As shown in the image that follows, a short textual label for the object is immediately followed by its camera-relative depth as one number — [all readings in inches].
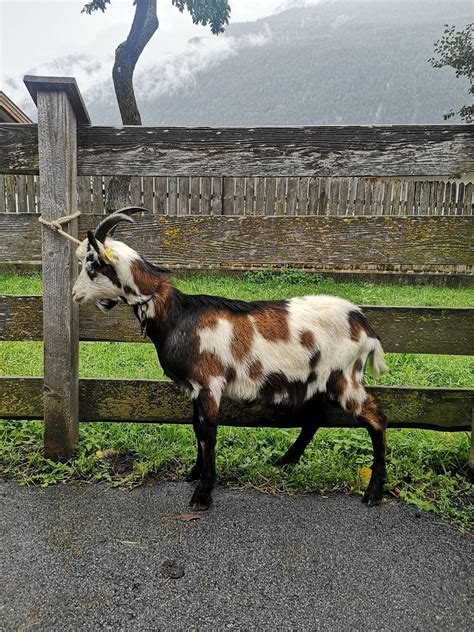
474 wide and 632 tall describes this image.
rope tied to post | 115.1
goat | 104.9
